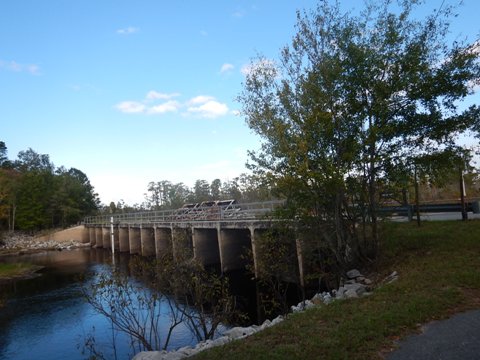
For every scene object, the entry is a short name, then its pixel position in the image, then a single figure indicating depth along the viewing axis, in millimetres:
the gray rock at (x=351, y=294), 9555
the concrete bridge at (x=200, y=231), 23906
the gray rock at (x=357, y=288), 10307
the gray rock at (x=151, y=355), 9909
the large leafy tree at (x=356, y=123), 11875
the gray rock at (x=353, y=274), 12352
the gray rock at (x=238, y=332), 10453
